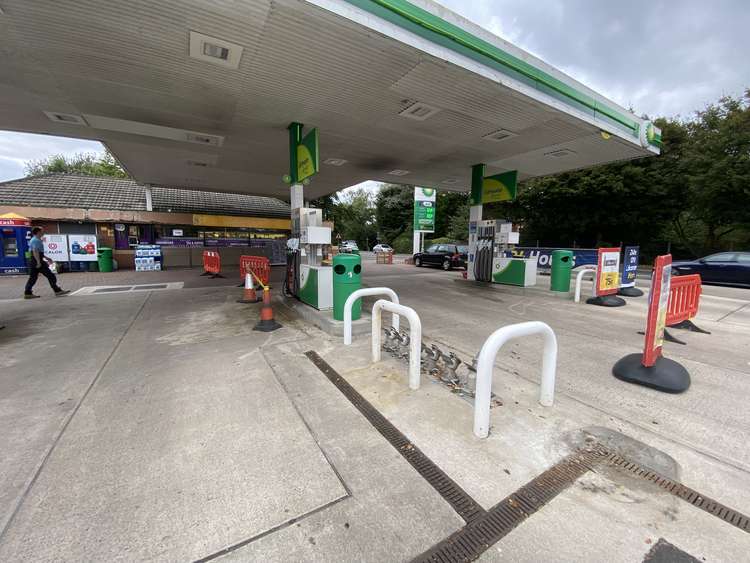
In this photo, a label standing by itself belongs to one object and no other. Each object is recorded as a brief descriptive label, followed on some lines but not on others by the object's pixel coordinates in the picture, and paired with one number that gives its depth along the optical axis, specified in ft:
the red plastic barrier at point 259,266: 29.94
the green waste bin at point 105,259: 44.55
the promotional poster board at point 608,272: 24.49
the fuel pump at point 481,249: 36.37
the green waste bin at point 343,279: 16.90
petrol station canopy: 13.07
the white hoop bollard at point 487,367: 8.01
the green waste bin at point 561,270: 29.04
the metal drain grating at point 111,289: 29.90
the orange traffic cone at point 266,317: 17.79
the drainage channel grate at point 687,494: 5.90
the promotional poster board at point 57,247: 41.55
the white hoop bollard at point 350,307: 13.80
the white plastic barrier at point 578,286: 25.51
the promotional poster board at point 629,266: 27.02
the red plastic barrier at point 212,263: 41.22
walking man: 24.99
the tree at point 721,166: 50.42
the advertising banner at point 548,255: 49.06
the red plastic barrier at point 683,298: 14.66
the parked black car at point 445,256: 55.93
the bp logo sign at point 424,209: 73.72
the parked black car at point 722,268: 34.37
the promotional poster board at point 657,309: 10.60
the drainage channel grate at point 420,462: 6.13
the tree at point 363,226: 167.40
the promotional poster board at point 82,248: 43.01
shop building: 47.01
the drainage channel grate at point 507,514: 5.24
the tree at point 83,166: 104.27
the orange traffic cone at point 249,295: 24.13
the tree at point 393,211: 139.74
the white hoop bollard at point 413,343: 10.43
